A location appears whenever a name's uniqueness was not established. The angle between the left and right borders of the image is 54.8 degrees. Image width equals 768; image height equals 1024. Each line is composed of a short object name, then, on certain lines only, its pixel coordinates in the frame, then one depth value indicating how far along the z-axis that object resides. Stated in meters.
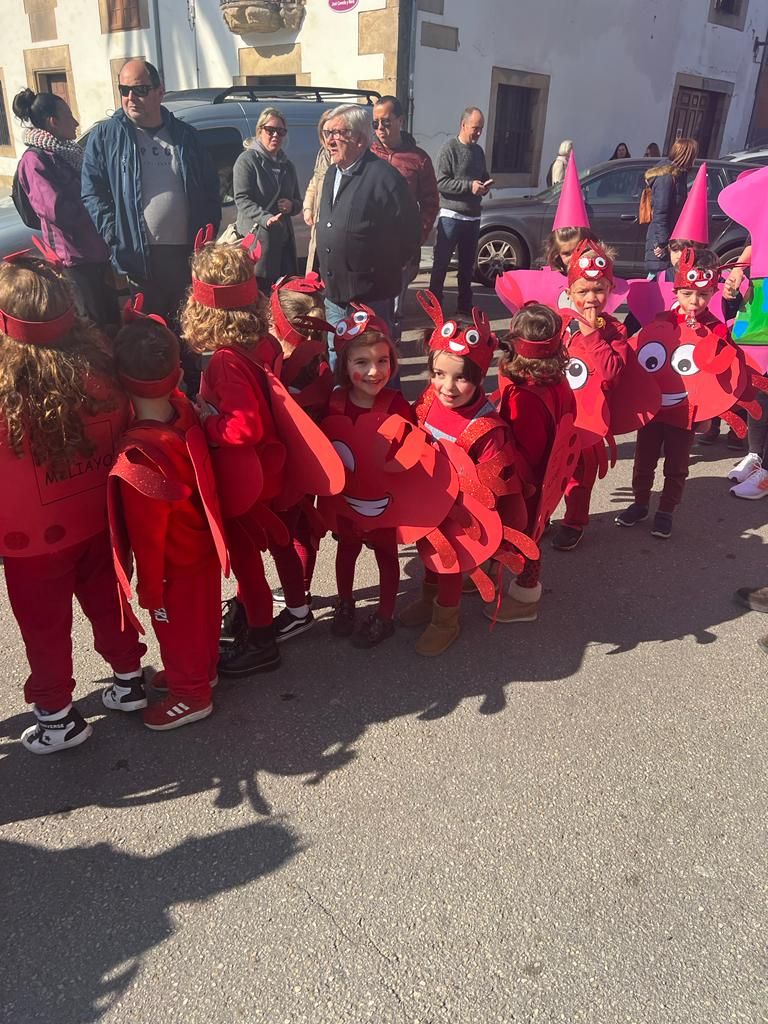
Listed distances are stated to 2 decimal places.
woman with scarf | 4.45
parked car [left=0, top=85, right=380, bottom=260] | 6.20
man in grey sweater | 6.96
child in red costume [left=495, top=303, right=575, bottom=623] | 2.66
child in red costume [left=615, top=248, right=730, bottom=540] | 3.48
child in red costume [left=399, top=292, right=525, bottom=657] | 2.51
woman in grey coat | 5.07
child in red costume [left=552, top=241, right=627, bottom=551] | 3.24
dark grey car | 8.41
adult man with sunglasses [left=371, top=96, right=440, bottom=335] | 5.90
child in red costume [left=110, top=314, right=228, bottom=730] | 2.04
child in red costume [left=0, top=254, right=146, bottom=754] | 1.91
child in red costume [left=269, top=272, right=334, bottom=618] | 2.73
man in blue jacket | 4.31
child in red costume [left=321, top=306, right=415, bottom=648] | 2.54
